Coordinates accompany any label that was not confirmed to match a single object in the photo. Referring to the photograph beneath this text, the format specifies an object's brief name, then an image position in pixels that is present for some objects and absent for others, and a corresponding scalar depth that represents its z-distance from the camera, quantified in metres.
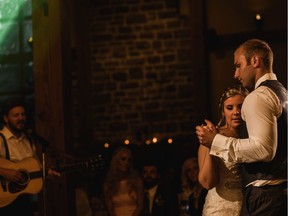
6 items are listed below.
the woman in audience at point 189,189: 6.52
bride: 3.84
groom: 3.21
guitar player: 5.68
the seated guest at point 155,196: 6.94
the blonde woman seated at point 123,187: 6.98
